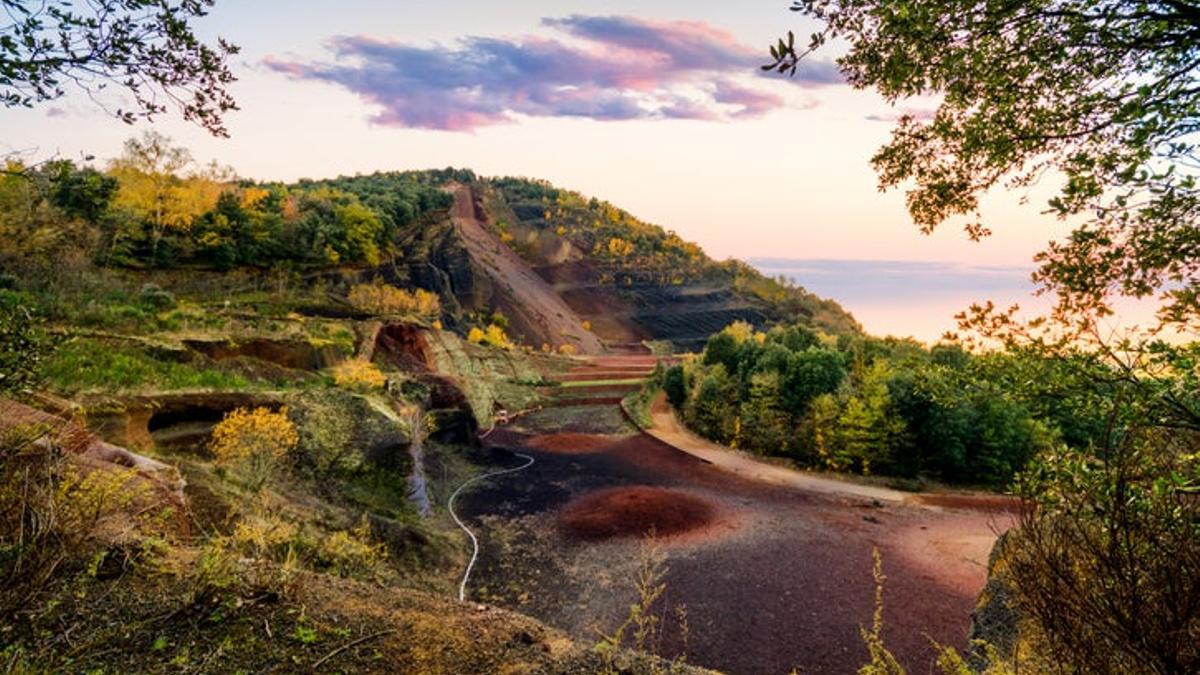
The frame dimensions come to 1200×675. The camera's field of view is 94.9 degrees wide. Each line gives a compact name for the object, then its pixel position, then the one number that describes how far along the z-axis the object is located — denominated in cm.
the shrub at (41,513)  522
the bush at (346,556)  1203
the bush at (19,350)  488
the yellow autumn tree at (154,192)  4003
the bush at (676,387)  4738
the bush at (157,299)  2816
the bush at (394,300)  5316
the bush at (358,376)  2667
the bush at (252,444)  1716
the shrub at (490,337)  6636
